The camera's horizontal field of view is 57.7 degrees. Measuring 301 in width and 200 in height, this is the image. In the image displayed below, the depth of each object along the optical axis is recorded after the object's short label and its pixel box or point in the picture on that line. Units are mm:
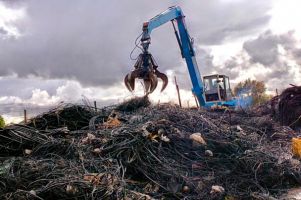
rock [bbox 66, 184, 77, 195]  3294
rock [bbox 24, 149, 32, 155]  4403
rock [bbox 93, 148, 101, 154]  4332
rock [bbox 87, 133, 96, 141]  4707
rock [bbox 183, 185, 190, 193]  3942
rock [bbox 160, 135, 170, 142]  4687
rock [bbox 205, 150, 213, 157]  4585
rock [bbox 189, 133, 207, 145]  4792
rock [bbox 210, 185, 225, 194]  3833
